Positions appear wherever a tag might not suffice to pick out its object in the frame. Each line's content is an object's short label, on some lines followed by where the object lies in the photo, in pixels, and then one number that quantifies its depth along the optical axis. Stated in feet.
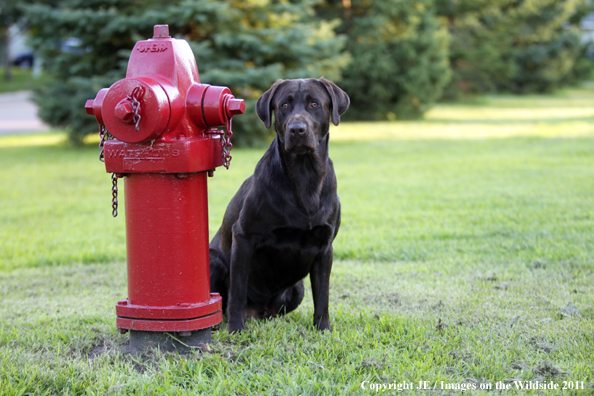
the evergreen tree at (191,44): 39.52
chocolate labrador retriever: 10.48
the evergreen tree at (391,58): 61.77
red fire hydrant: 9.00
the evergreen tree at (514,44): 96.32
